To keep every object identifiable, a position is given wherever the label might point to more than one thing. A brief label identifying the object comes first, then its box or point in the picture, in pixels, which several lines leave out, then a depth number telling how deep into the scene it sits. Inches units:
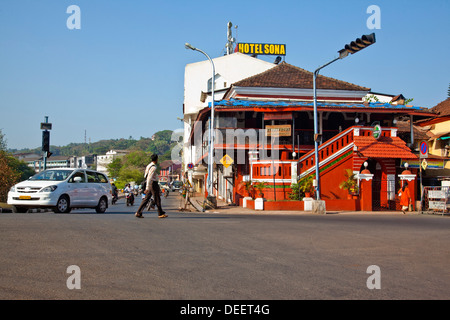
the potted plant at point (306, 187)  942.4
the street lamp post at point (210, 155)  1066.9
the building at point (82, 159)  7338.6
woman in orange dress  922.5
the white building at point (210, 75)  2069.4
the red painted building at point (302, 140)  960.3
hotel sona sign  2127.2
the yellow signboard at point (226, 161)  1005.8
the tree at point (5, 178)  1327.5
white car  602.5
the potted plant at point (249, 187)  1014.3
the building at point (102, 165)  7261.3
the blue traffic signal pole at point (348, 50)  653.3
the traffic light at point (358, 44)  649.6
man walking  528.1
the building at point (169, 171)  6153.5
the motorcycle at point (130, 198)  1219.2
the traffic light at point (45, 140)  952.9
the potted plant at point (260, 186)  966.4
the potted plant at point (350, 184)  930.7
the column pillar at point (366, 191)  935.0
